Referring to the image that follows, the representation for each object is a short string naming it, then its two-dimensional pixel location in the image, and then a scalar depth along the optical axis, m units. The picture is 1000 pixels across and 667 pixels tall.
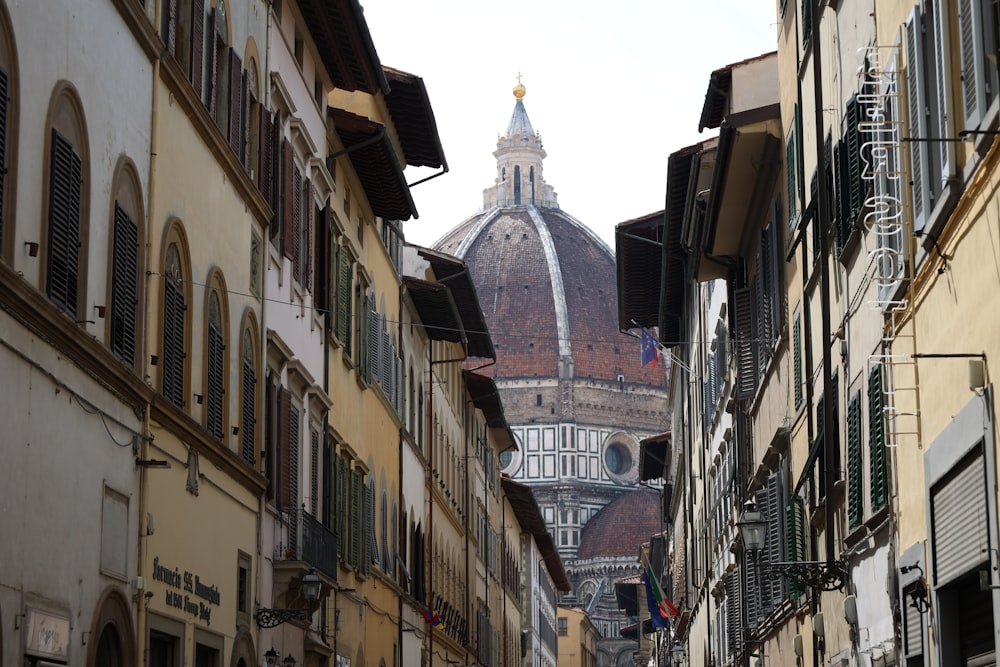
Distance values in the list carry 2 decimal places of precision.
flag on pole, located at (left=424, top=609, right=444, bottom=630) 36.75
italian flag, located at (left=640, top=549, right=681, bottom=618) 47.84
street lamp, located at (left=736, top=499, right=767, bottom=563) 19.22
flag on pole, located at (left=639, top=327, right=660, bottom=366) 44.84
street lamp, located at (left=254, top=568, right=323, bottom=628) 19.66
